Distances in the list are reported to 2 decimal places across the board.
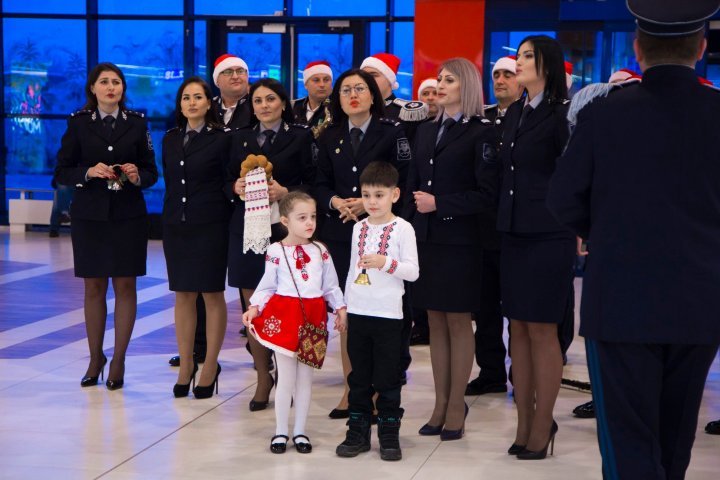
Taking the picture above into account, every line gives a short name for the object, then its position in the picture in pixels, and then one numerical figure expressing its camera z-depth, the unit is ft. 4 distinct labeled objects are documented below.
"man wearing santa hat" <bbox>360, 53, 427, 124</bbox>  19.43
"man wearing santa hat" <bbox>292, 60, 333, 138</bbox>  21.56
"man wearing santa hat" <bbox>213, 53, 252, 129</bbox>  20.99
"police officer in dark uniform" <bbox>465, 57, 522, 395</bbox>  18.11
